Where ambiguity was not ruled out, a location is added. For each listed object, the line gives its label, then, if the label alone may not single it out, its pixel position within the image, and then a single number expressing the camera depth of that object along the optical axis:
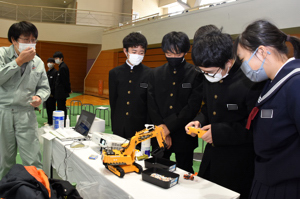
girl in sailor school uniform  1.08
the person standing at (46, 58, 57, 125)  5.50
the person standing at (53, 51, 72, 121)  5.36
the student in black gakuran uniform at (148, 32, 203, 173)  2.02
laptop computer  2.33
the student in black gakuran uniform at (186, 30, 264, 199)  1.55
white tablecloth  1.31
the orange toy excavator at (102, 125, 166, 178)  1.55
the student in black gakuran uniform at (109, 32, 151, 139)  2.40
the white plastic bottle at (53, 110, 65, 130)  2.63
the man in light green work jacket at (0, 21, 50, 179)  2.22
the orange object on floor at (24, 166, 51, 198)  1.24
